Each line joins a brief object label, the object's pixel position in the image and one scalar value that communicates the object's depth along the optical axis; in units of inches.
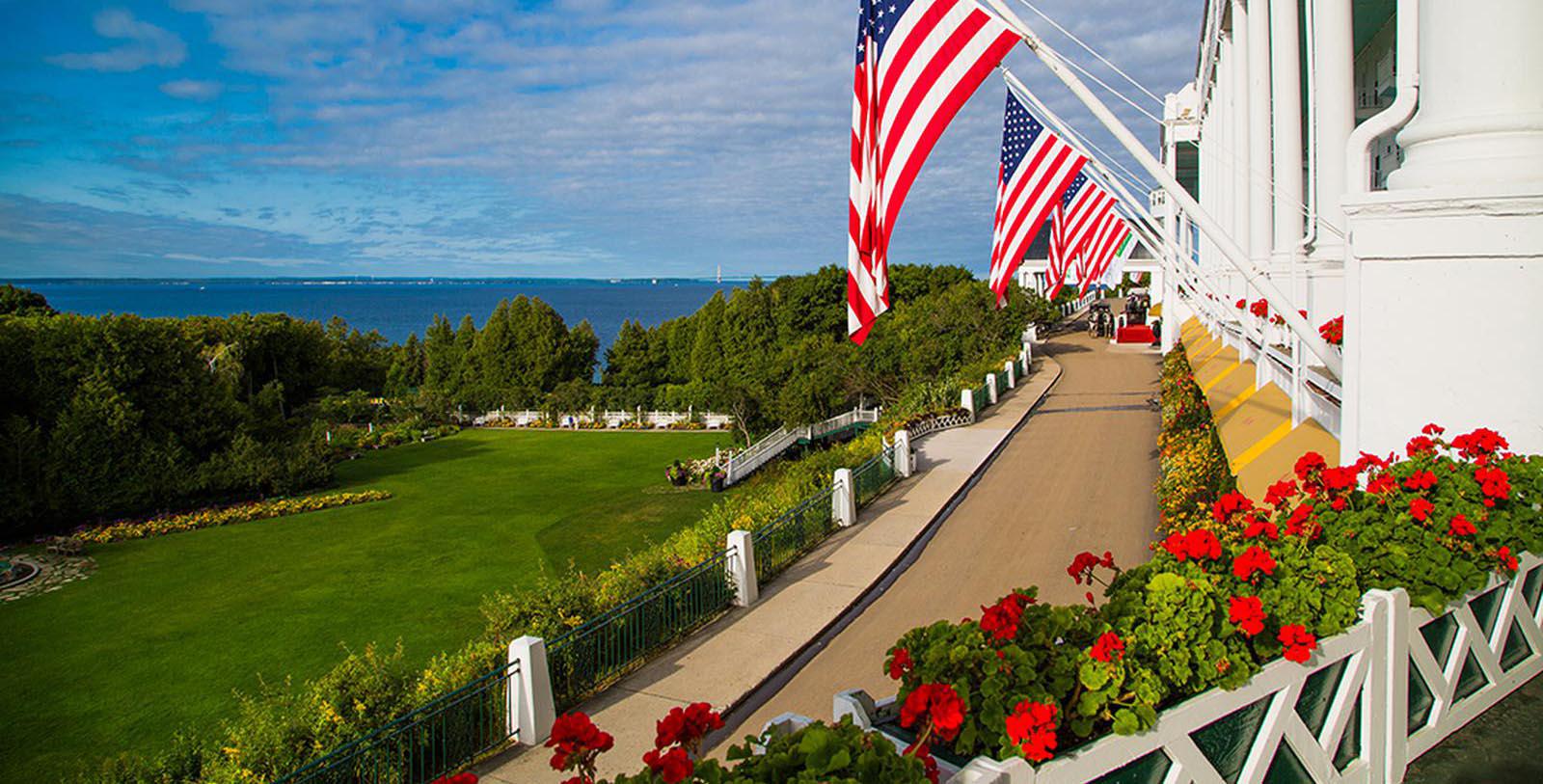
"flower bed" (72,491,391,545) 1147.3
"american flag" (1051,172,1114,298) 801.6
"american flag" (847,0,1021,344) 340.5
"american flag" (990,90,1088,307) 576.7
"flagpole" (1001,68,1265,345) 471.0
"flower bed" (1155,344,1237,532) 463.8
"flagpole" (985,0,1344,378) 289.1
